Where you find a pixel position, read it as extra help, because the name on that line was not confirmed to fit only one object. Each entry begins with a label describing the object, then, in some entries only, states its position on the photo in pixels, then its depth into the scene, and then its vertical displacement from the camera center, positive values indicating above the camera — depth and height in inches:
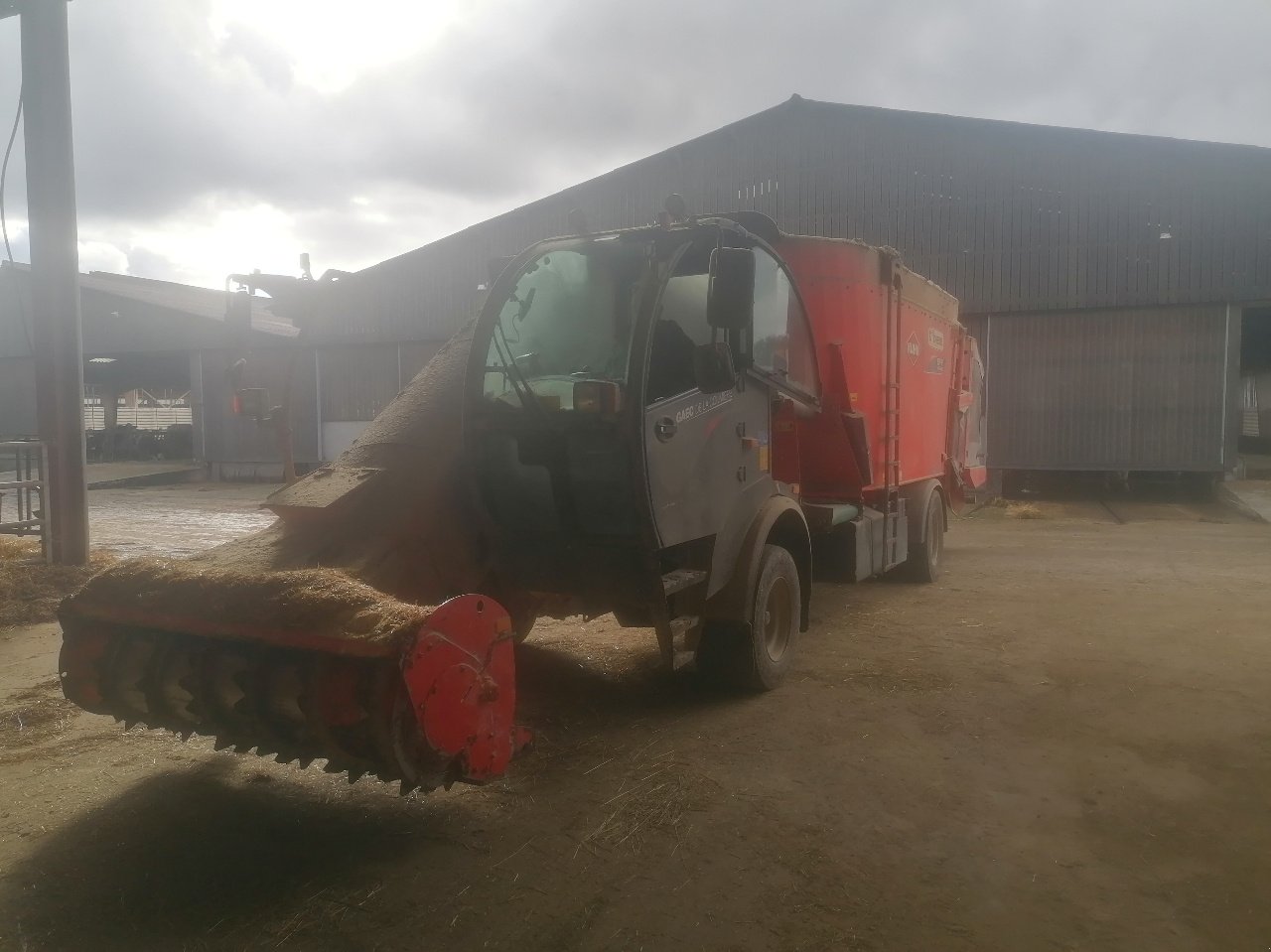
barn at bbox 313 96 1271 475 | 673.6 +136.2
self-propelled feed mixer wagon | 137.4 -23.1
